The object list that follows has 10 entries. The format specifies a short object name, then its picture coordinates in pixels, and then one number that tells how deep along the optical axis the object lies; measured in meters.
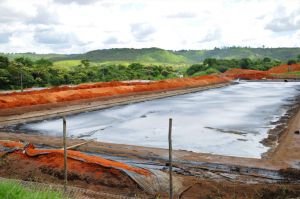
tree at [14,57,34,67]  34.90
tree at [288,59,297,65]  59.23
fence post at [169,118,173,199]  3.79
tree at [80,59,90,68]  50.83
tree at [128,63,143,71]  54.08
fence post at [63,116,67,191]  4.34
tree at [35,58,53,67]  43.81
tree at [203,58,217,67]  63.66
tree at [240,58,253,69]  61.50
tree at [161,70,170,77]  48.95
